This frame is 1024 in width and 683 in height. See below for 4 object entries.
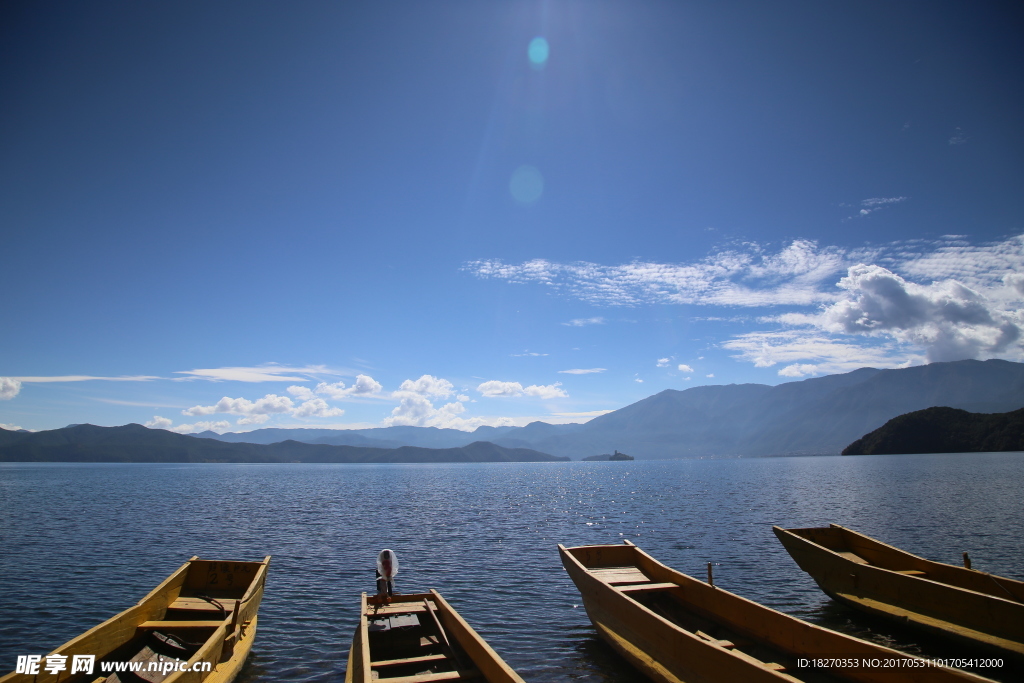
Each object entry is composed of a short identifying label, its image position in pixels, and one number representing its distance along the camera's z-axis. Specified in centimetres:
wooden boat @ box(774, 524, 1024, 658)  1398
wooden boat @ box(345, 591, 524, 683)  1105
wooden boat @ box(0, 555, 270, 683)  1164
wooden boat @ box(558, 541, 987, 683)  1016
